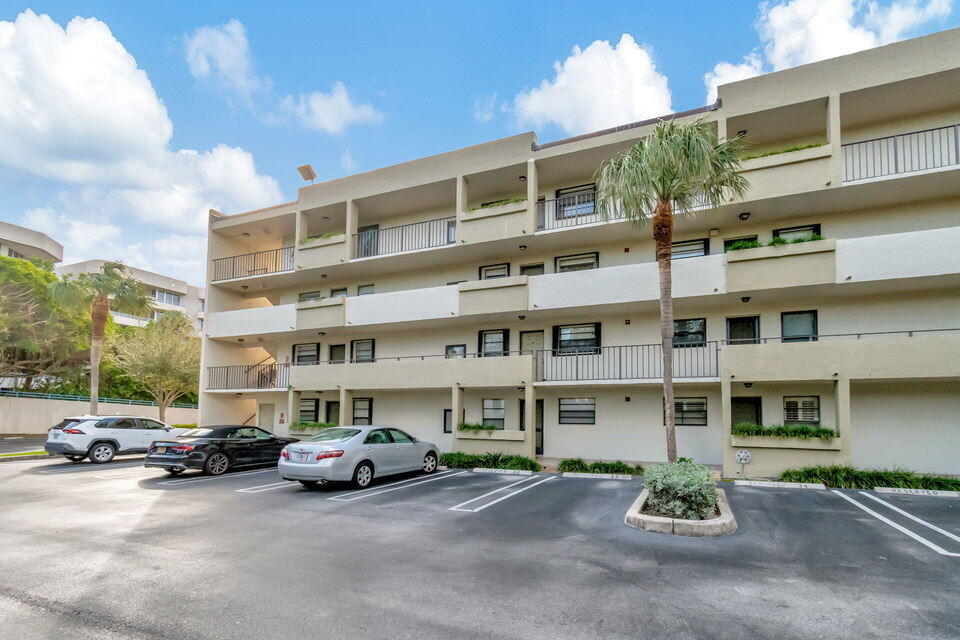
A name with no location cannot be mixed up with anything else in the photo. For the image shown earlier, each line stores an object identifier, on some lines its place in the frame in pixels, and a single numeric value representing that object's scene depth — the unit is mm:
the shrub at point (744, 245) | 14930
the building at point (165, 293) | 56438
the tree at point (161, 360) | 30531
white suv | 17422
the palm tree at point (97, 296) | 22984
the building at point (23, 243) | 40344
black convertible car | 14562
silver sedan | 11914
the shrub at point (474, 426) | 17578
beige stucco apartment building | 13859
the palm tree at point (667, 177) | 10953
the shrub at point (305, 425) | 20816
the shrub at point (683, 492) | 8562
